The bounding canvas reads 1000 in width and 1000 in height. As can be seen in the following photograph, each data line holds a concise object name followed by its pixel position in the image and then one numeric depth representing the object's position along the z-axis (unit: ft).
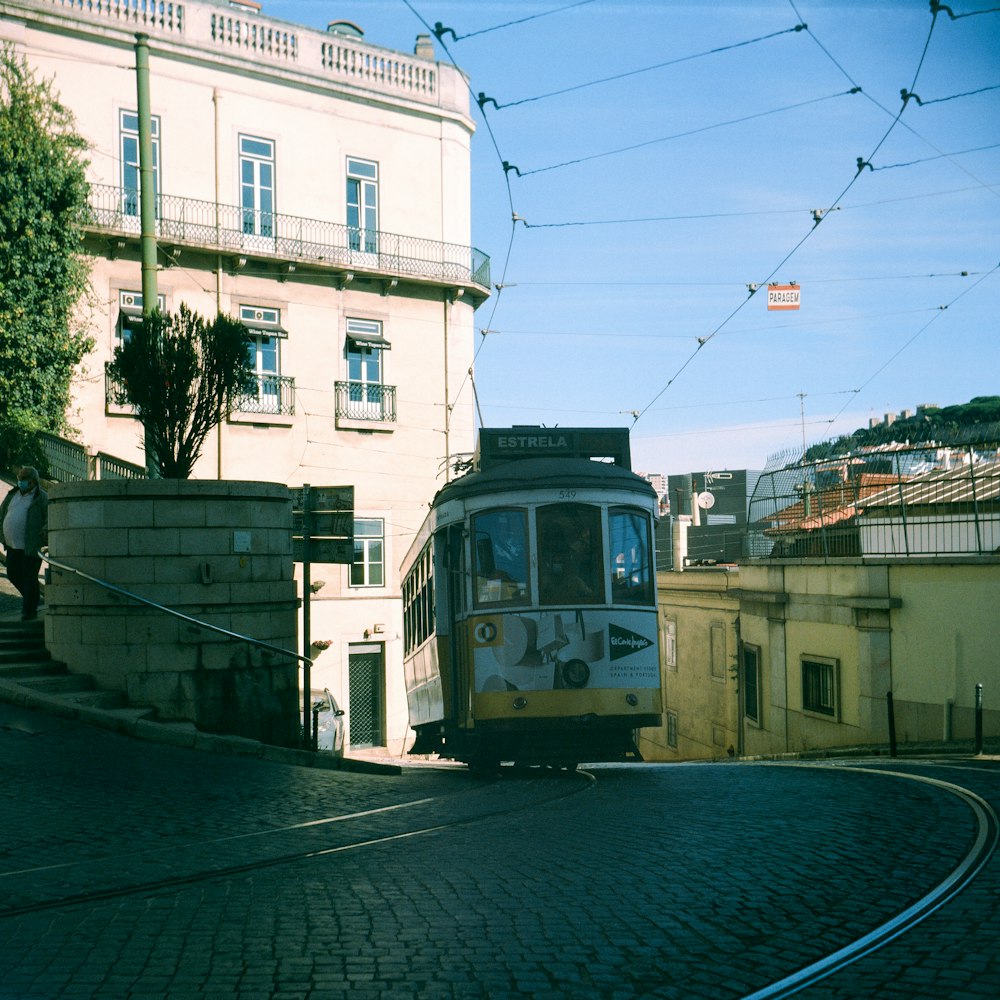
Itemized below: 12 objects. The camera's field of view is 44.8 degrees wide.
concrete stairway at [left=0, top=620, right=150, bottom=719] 37.06
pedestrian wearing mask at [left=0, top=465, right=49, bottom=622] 42.52
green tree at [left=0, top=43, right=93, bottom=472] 75.61
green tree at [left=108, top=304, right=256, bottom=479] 42.45
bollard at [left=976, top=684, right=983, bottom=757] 46.50
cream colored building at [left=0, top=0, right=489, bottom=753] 85.87
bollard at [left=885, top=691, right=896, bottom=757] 49.98
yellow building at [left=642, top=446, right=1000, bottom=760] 53.01
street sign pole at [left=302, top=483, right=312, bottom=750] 42.34
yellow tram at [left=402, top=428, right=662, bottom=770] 40.01
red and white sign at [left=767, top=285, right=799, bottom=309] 81.20
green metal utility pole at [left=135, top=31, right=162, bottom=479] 52.34
